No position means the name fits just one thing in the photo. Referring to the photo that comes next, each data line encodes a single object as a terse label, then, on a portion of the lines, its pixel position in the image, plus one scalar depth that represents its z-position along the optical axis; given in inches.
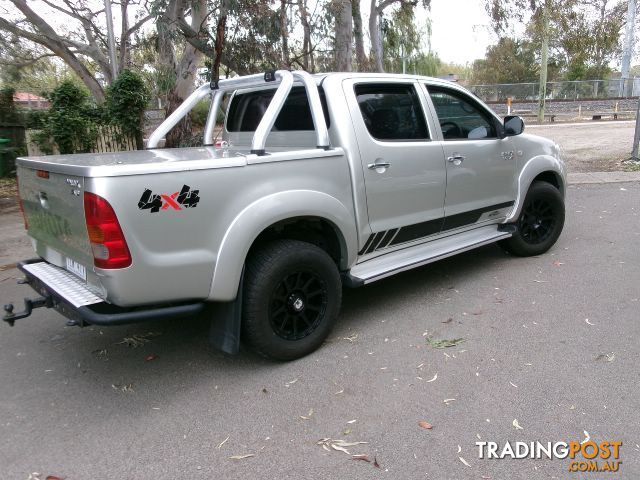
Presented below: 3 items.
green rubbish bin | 474.1
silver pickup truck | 115.1
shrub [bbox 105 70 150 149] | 466.9
